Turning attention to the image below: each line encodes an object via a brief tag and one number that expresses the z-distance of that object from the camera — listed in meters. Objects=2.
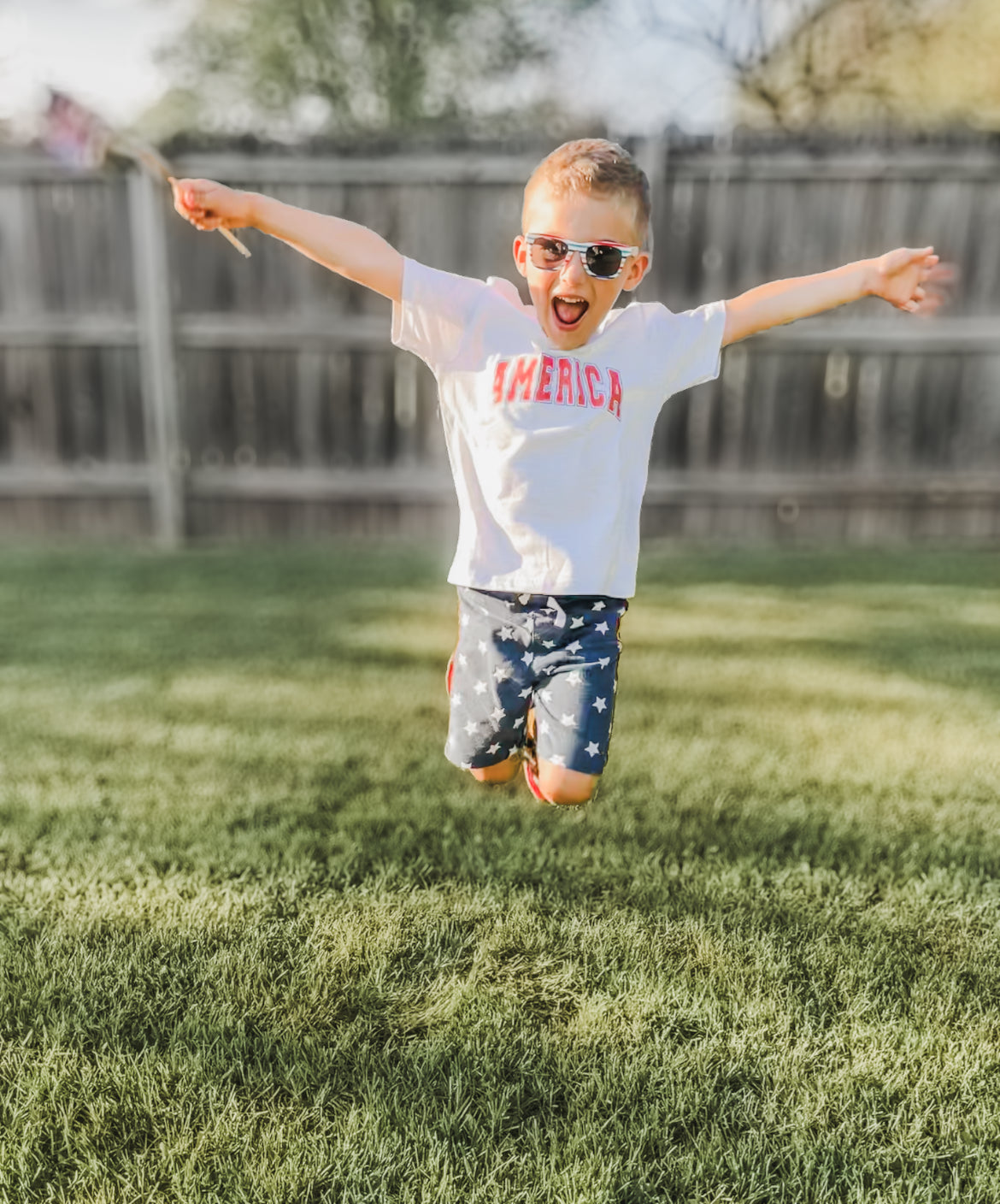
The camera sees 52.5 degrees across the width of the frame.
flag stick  2.20
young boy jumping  2.28
